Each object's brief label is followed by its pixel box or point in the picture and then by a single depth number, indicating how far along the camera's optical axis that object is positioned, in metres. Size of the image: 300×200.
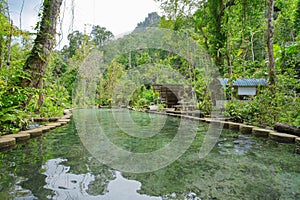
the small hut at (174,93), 10.98
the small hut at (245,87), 11.55
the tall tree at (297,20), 11.85
